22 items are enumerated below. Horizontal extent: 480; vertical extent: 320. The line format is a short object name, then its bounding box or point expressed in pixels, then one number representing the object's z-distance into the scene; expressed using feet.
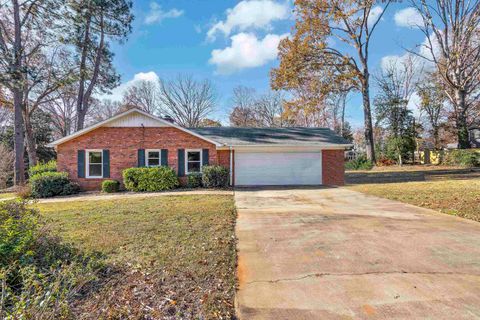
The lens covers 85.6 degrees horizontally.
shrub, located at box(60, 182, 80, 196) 41.73
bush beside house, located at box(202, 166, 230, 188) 43.96
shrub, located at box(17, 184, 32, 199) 37.52
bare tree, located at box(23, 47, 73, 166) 56.27
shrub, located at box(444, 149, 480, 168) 65.82
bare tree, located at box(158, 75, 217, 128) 104.47
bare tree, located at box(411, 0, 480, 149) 62.59
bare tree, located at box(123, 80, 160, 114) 109.70
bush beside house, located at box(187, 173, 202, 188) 44.91
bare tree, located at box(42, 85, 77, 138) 94.93
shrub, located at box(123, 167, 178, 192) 42.55
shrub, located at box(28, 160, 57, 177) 47.21
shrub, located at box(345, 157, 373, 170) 76.83
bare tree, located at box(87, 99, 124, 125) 111.96
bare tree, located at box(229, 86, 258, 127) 122.42
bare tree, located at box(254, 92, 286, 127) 122.21
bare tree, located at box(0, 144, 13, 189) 61.77
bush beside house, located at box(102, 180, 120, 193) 42.45
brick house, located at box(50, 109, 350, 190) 45.29
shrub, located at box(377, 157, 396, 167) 81.30
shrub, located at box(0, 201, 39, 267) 10.09
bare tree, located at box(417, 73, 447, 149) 91.68
